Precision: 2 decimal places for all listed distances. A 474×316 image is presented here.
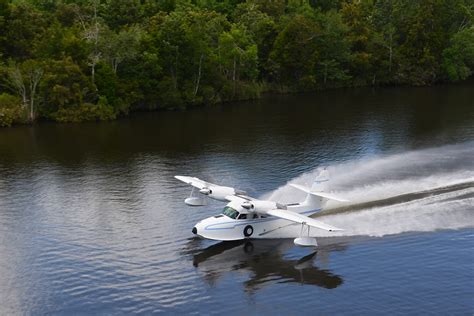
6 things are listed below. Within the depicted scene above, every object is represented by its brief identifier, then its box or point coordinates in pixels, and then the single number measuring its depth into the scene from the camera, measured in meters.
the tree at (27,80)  84.00
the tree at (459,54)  114.69
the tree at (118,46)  88.94
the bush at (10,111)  83.12
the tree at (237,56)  100.00
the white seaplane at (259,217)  42.69
